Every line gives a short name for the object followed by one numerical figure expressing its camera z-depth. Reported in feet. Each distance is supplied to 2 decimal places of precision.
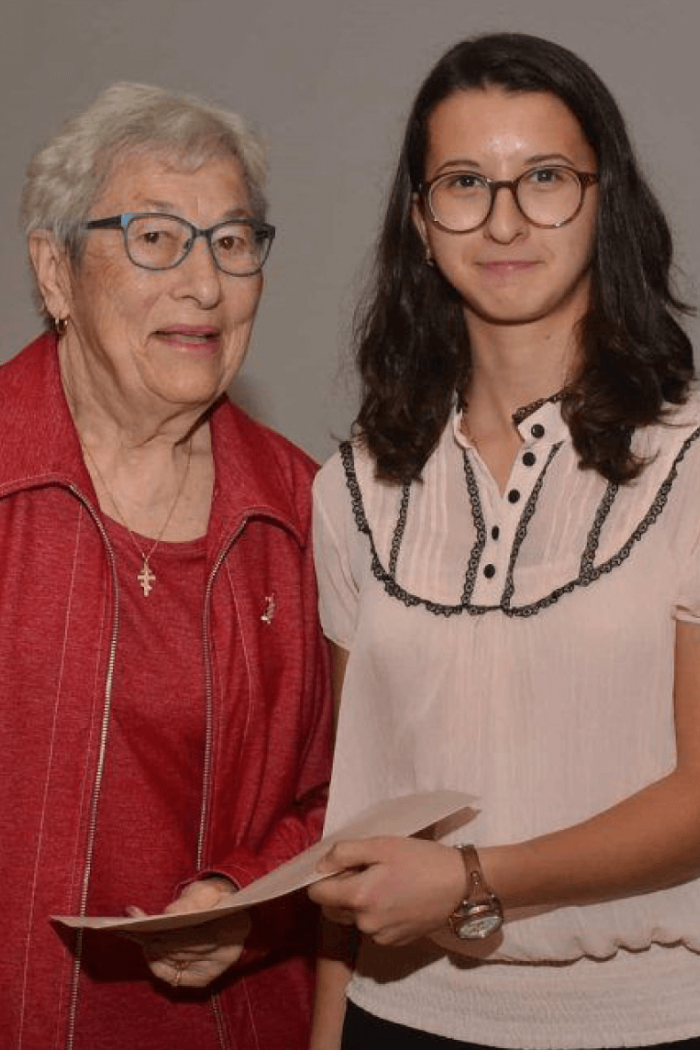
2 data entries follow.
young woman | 6.62
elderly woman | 7.38
